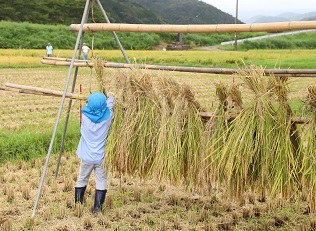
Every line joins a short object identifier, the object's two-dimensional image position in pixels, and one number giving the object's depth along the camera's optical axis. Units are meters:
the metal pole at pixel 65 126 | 4.89
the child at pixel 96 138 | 4.35
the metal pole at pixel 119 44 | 5.14
